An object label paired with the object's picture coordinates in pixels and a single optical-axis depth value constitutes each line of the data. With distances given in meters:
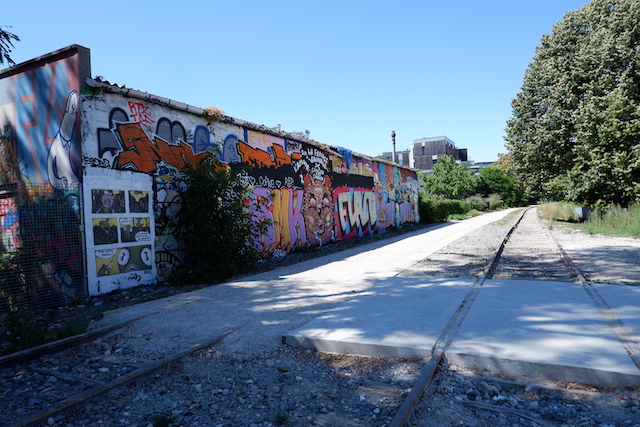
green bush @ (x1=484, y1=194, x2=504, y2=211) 56.17
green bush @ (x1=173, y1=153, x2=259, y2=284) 8.70
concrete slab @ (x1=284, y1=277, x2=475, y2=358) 4.01
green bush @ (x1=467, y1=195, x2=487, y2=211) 46.73
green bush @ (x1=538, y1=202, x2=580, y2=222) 22.50
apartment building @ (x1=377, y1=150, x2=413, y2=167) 94.81
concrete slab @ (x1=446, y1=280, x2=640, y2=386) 3.21
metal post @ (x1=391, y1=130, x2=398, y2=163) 33.07
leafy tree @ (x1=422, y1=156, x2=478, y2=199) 45.88
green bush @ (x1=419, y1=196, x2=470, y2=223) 29.33
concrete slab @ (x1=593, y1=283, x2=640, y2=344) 4.05
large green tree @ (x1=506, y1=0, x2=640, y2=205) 17.03
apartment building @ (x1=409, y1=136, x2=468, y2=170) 83.95
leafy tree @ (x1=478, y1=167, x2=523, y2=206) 68.12
